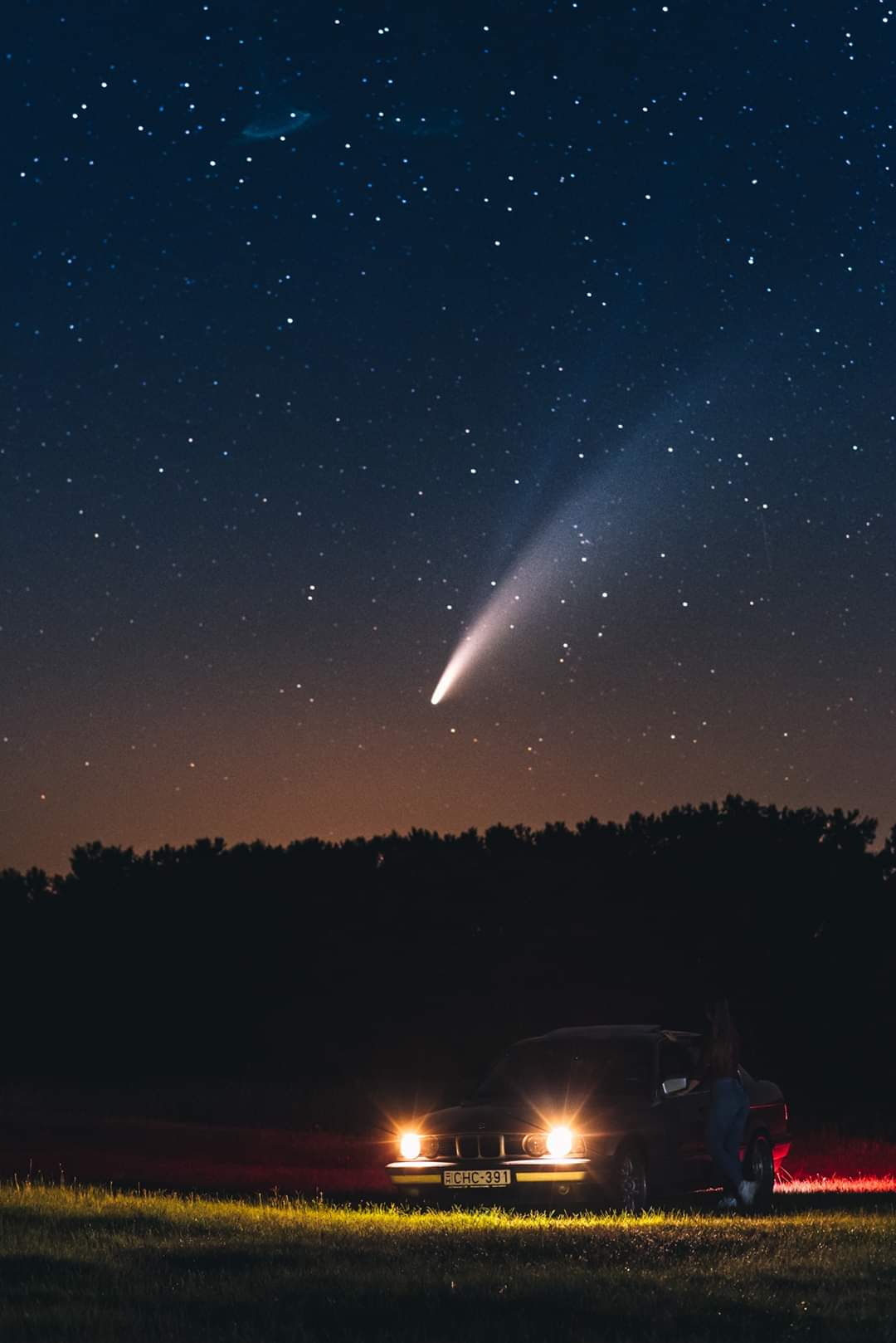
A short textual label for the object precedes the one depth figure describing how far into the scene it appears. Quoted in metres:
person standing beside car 15.47
